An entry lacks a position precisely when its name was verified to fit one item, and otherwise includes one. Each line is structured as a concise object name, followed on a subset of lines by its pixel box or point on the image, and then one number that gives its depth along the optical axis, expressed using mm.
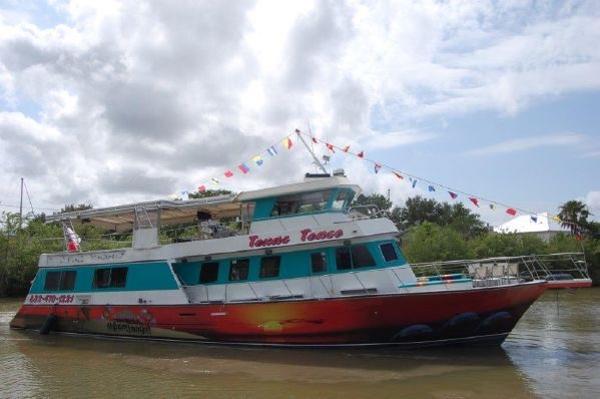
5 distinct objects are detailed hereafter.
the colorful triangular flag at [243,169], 16344
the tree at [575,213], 49750
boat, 12016
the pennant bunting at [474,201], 14605
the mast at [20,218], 36562
